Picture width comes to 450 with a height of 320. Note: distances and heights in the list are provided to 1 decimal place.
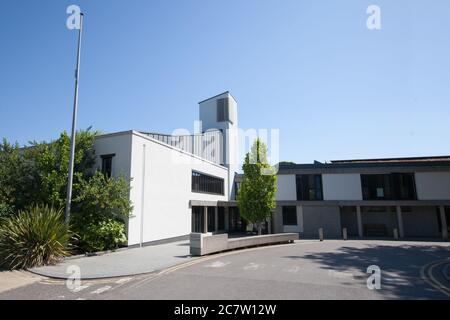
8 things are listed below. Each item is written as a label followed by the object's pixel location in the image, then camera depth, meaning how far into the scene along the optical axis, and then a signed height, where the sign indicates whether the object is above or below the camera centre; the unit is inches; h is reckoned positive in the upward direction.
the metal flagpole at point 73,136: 484.1 +130.0
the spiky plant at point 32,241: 392.5 -53.1
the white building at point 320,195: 859.4 +25.7
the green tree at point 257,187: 786.8 +46.9
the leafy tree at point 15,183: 563.5 +49.0
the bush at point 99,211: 527.2 -13.0
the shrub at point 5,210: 538.3 -8.0
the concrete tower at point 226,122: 1192.2 +383.7
